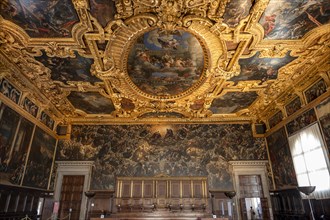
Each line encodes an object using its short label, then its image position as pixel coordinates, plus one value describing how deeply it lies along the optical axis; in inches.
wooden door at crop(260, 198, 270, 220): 526.1
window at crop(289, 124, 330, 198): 359.3
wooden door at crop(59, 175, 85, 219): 526.0
